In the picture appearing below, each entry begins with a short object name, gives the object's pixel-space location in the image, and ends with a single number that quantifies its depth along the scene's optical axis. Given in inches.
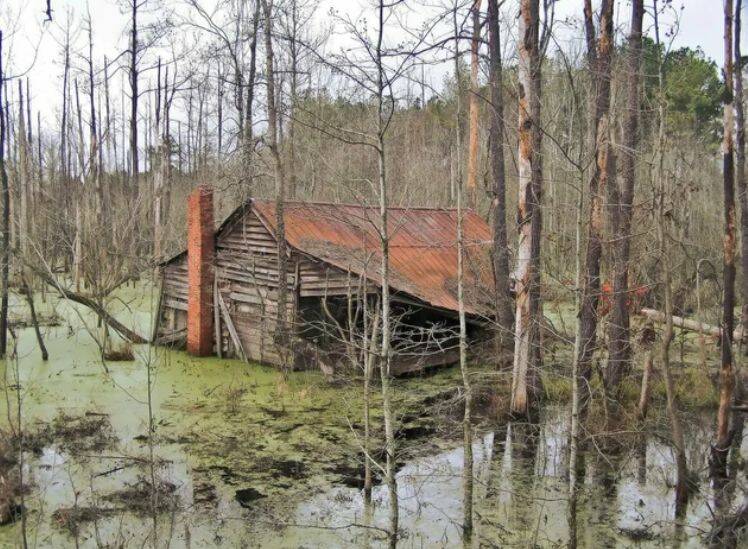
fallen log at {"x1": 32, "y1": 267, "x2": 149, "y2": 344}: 603.6
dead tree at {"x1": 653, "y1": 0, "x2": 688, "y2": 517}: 284.9
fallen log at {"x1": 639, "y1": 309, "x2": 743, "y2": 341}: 553.8
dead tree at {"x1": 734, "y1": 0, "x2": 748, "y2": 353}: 382.9
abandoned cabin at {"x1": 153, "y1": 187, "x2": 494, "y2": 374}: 589.0
